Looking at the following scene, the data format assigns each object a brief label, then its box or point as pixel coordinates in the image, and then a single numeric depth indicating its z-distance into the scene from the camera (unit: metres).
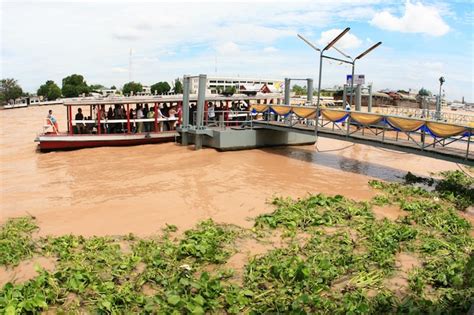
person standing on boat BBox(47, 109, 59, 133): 17.12
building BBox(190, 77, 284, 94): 51.31
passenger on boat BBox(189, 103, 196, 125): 18.88
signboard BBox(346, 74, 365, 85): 26.34
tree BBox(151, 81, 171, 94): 66.69
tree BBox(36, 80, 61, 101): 81.12
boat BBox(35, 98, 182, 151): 16.91
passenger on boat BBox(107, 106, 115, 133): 18.12
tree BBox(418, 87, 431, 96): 50.81
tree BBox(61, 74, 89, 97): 75.19
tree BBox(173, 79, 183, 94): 56.31
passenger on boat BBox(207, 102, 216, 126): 19.03
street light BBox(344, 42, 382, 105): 21.72
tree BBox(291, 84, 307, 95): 78.40
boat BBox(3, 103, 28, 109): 55.25
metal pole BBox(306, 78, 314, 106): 20.50
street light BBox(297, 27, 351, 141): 15.83
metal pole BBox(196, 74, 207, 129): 17.36
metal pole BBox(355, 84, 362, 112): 26.01
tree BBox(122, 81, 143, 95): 61.03
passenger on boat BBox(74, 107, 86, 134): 17.61
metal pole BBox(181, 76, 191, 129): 17.86
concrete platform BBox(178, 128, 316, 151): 17.47
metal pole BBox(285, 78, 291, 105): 20.48
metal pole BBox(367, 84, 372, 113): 26.69
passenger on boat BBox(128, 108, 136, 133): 18.30
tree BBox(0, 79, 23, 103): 69.75
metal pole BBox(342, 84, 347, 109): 23.70
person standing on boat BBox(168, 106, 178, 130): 19.21
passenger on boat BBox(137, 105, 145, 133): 18.34
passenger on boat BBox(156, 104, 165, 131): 18.92
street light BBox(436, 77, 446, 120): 22.09
